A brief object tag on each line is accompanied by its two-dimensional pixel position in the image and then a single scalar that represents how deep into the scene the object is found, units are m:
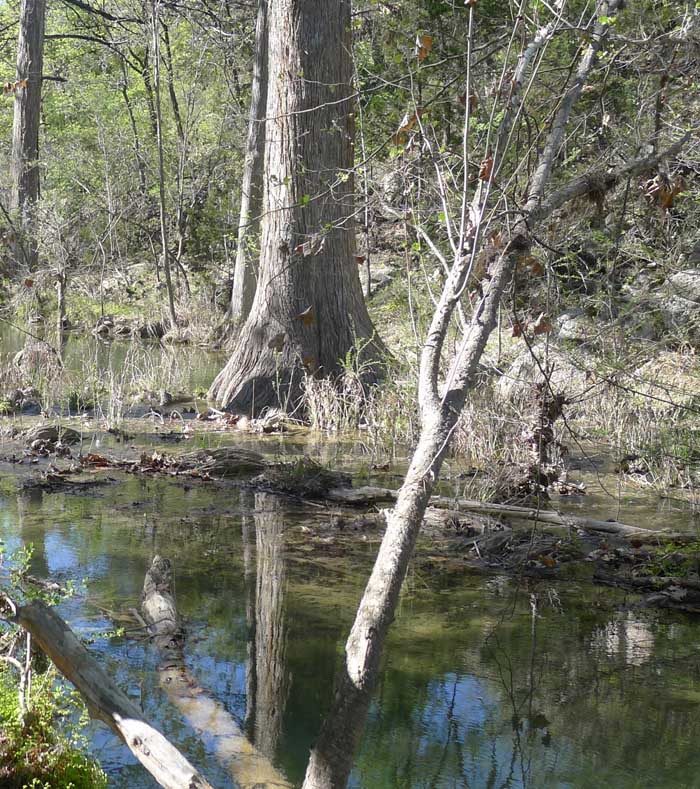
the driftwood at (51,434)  9.57
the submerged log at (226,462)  8.78
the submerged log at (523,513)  6.71
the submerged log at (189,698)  3.81
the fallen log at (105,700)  3.12
